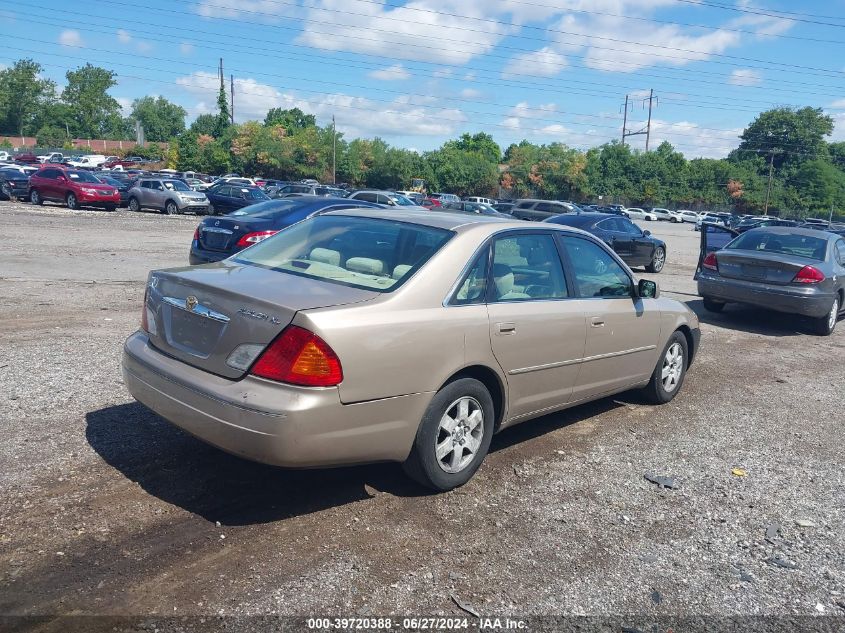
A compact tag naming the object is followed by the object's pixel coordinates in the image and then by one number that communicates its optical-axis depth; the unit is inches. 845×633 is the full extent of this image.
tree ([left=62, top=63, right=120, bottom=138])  4933.6
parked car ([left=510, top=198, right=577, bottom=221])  1165.3
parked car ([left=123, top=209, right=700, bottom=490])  139.6
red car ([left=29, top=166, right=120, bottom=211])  1129.4
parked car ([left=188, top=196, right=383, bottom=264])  398.9
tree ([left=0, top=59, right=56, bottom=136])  4576.8
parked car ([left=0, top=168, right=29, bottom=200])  1230.9
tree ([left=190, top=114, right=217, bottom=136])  4690.0
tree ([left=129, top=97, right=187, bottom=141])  5762.8
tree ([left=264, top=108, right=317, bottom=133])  5167.3
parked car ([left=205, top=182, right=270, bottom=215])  1167.0
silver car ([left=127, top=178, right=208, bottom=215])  1231.5
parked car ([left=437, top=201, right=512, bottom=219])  1306.6
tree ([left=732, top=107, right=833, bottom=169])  4328.2
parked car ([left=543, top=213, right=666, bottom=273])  716.0
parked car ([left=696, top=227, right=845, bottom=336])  406.6
